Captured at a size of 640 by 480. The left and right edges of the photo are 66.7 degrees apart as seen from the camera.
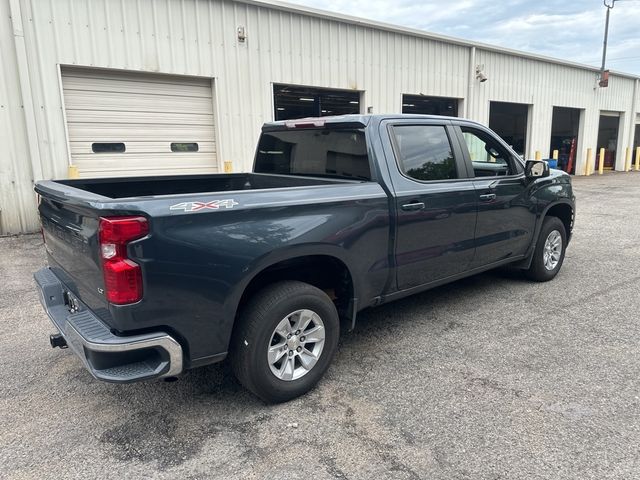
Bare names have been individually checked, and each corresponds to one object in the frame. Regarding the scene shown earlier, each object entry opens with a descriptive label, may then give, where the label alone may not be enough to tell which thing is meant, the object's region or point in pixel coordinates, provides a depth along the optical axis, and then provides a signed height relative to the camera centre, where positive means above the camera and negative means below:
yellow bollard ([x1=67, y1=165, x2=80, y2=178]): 8.27 -0.55
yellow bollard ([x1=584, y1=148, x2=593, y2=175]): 20.80 -1.34
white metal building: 8.03 +1.17
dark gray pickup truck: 2.56 -0.70
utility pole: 19.53 +2.70
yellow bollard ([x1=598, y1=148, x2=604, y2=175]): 21.09 -1.49
